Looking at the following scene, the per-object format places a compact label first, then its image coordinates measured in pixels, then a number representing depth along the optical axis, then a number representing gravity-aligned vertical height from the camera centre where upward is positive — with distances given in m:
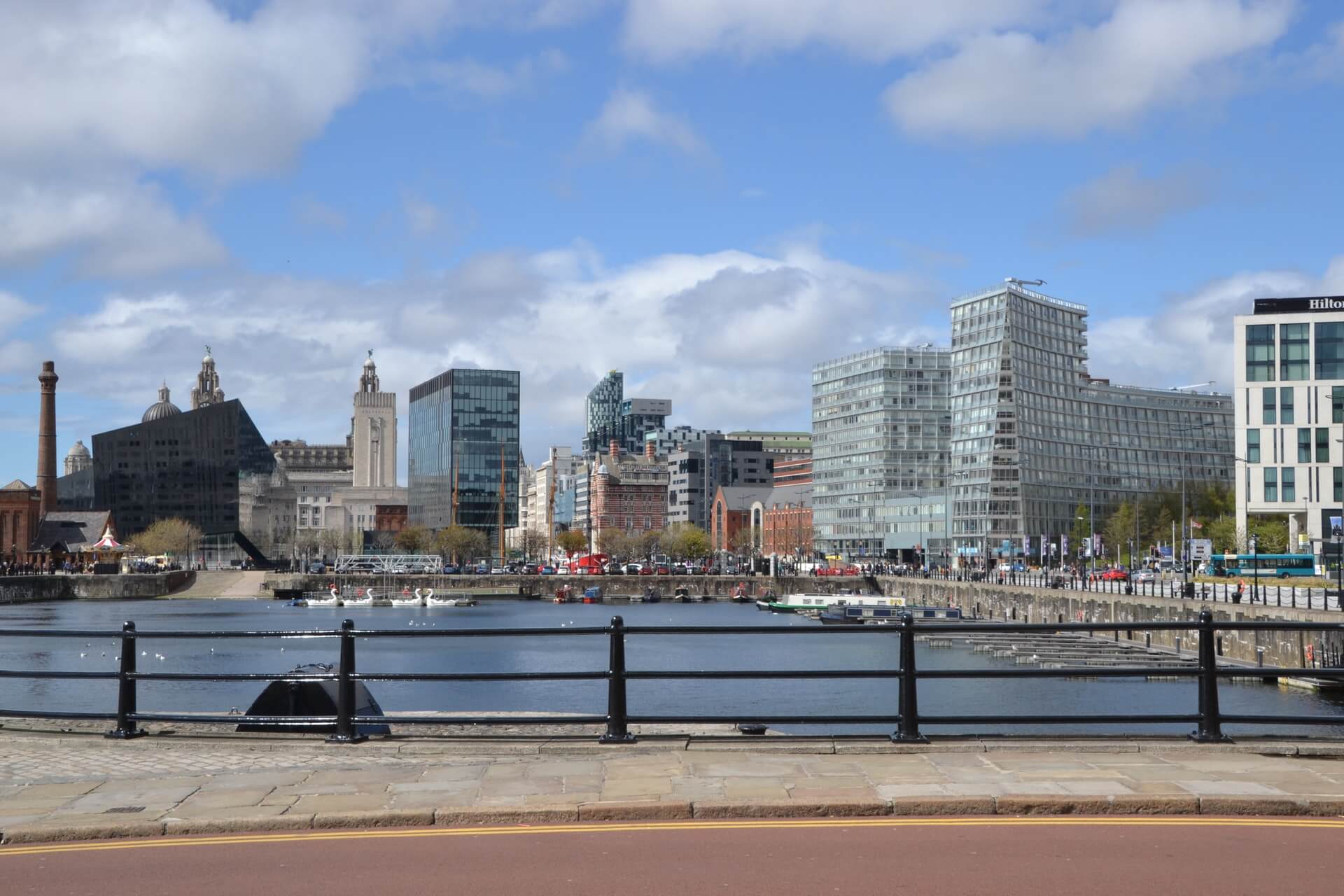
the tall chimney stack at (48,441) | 176.50 +8.75
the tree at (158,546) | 198.50 -6.13
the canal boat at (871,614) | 114.75 -9.97
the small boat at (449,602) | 158.25 -11.83
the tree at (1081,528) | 173.88 -3.42
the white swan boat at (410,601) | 162.12 -12.03
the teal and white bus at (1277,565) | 103.19 -4.96
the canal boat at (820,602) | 127.65 -9.95
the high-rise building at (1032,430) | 182.88 +10.59
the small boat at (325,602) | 158.75 -11.82
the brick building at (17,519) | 176.00 -1.82
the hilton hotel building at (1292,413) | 118.12 +8.15
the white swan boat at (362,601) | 162.12 -12.07
